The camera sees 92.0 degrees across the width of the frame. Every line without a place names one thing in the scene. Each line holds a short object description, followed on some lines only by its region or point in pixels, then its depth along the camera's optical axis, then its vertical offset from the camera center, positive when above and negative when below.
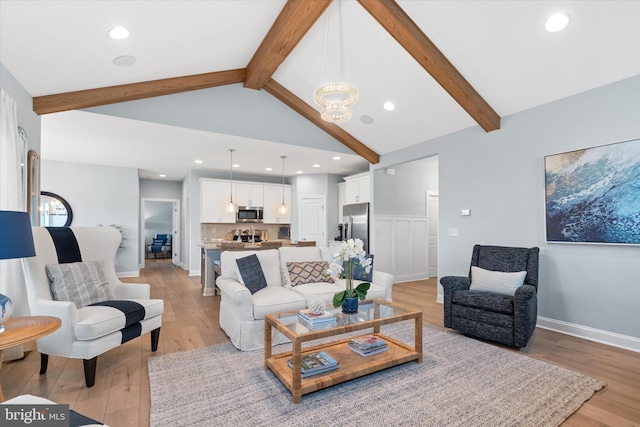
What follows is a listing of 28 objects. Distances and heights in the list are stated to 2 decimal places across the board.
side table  1.70 -0.66
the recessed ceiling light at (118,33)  2.72 +1.66
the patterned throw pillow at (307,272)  3.67 -0.67
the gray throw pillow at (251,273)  3.26 -0.60
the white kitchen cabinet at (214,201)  7.46 +0.41
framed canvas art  2.97 +0.22
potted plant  2.59 -0.47
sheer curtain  2.66 +0.32
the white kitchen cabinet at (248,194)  7.88 +0.61
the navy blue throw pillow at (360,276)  3.81 -0.73
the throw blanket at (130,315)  2.58 -0.83
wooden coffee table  2.12 -1.13
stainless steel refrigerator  6.42 -0.11
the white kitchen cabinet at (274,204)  8.27 +0.36
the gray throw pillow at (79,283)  2.59 -0.56
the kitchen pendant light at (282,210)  6.75 +0.16
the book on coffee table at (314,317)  2.37 -0.78
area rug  1.92 -1.25
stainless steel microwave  7.79 +0.09
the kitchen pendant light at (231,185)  6.00 +0.82
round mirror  6.63 +0.17
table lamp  1.72 -0.12
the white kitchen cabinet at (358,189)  6.76 +0.65
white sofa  2.91 -0.80
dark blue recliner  2.91 -0.88
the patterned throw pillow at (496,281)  3.19 -0.69
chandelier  3.03 +1.21
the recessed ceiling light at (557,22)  2.68 +1.72
